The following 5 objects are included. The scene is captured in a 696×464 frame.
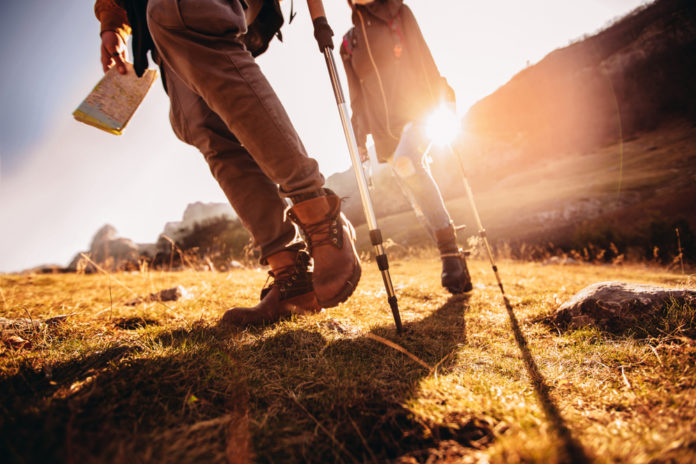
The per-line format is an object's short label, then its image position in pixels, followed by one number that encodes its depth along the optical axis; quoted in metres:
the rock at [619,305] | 1.31
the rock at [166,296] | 2.36
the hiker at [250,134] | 1.34
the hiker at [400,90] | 2.66
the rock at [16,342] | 1.16
